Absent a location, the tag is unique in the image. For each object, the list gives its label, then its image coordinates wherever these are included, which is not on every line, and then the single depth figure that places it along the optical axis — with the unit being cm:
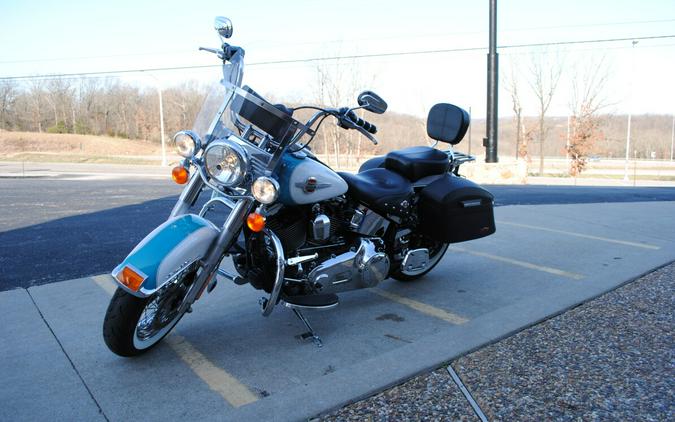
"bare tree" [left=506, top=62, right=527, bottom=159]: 3934
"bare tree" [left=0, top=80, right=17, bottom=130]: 6762
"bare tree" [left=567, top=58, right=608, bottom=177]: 3594
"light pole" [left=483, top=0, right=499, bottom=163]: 1659
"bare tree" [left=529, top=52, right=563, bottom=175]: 3853
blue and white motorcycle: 309
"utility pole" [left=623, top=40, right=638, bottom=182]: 3230
